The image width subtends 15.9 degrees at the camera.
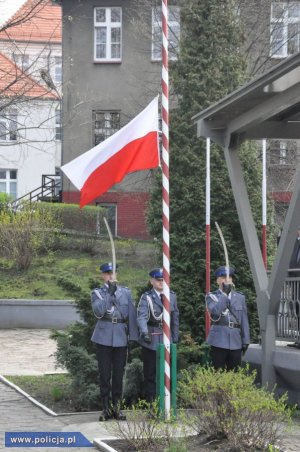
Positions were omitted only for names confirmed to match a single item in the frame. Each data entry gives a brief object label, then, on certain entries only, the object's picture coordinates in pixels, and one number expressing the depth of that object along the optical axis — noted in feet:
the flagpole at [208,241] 49.23
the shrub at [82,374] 43.06
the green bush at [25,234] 94.63
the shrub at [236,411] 30.19
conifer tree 62.44
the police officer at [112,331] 40.42
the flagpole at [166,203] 38.45
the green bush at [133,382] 42.83
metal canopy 39.96
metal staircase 139.64
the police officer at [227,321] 42.68
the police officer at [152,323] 40.65
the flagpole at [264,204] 48.71
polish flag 41.01
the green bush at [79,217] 105.29
